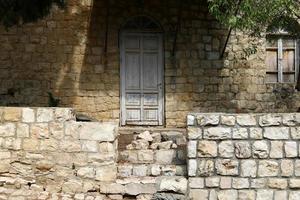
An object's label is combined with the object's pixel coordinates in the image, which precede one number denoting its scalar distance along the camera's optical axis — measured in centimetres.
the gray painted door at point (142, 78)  1195
